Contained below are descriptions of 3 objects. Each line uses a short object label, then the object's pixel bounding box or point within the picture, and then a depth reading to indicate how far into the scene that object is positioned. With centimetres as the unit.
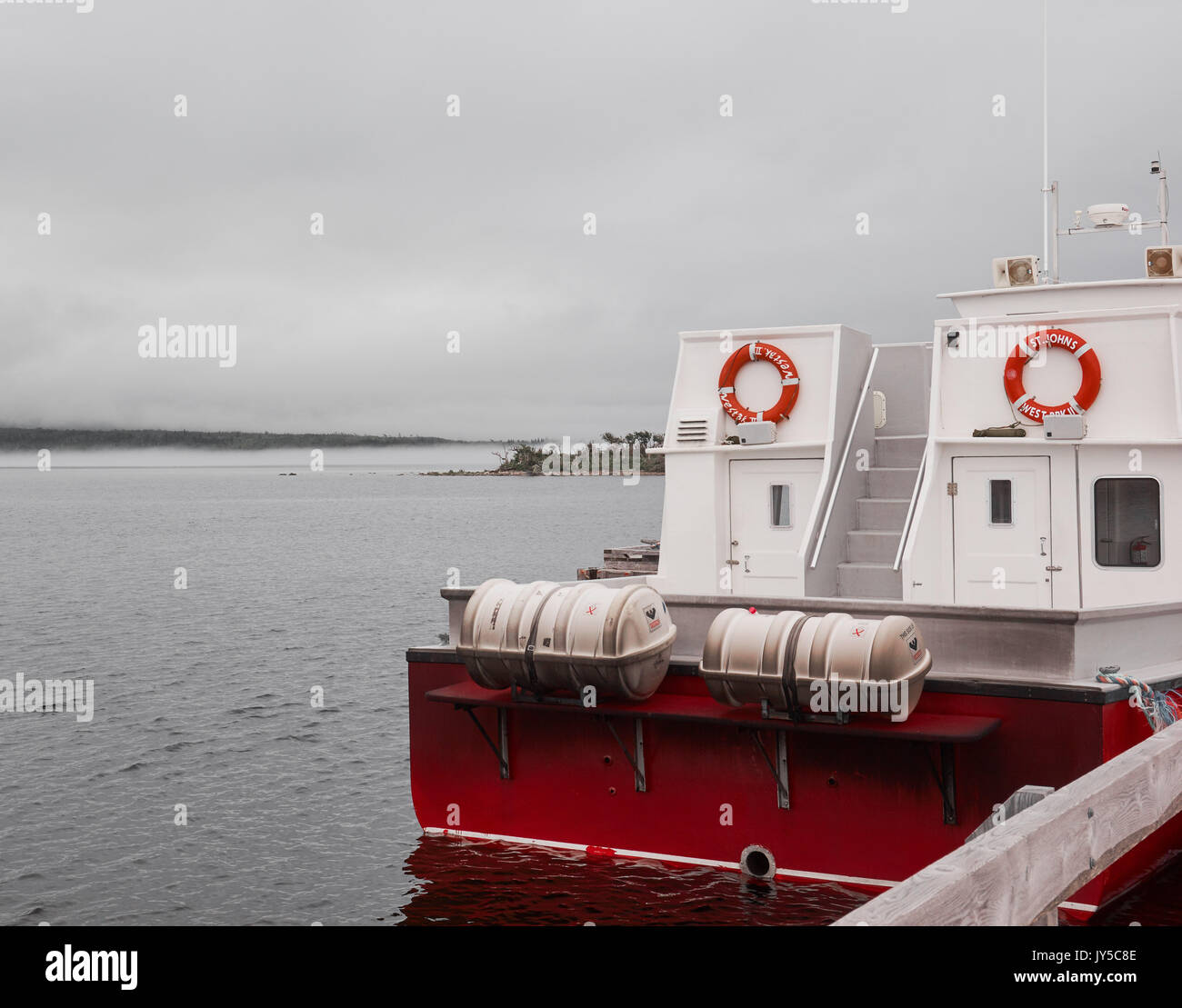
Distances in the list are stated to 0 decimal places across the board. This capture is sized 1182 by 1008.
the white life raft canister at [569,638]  960
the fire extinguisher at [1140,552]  1135
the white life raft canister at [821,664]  869
